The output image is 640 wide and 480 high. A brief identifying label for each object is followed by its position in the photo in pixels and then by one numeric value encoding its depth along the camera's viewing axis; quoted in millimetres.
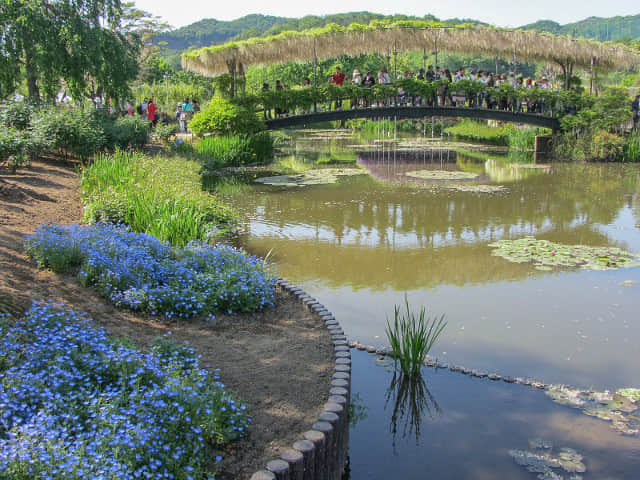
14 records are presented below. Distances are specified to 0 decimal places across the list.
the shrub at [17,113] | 12961
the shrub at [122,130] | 13992
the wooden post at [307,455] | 2945
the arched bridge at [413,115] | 19625
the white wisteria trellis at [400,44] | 18875
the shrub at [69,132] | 12227
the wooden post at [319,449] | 3049
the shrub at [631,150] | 18578
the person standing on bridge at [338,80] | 19938
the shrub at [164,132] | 17312
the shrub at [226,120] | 17922
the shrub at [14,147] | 9477
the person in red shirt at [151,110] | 21956
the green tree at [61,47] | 13570
